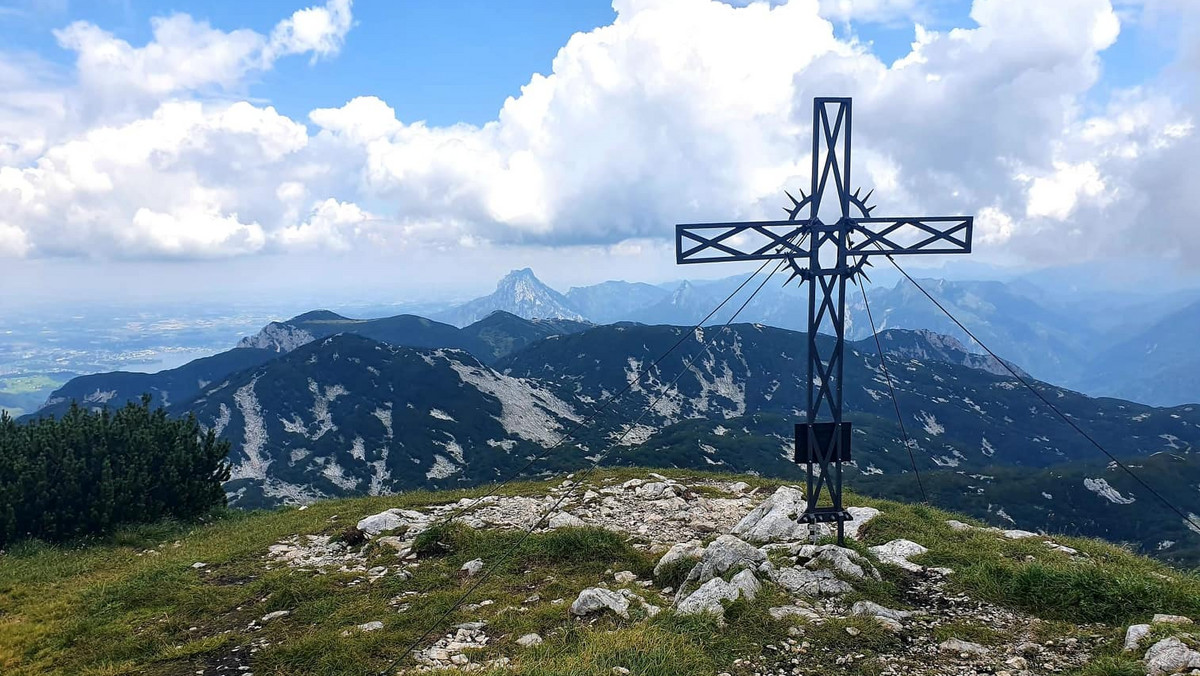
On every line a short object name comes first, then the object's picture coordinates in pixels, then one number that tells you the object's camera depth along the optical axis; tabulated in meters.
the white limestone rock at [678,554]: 13.59
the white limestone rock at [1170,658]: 7.50
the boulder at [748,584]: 11.05
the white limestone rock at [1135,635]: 8.53
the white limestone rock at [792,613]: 10.32
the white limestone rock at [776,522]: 15.71
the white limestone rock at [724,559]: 12.36
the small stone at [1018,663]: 8.57
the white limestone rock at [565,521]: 17.97
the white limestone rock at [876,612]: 10.38
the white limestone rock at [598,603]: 11.06
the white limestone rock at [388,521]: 18.55
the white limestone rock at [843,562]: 12.00
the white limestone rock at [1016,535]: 15.62
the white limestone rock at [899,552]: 13.13
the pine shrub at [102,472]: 19.33
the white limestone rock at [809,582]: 11.38
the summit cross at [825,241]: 13.91
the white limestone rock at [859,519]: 16.45
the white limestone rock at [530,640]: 10.02
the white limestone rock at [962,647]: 9.09
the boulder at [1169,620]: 8.95
